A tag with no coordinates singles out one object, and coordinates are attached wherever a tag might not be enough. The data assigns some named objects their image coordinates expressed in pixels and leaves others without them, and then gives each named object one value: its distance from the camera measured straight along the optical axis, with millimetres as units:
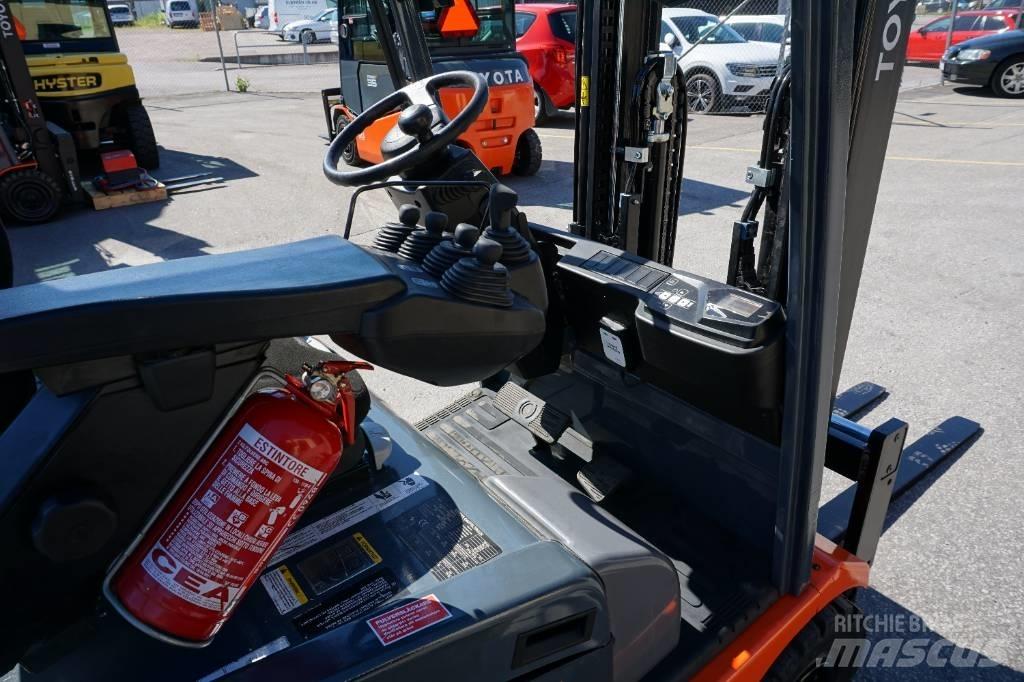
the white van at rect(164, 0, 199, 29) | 31750
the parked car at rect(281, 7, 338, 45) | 26375
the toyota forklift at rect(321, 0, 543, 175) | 7621
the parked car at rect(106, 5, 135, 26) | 31288
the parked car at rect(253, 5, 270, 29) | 31628
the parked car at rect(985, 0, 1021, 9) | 14268
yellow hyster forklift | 8062
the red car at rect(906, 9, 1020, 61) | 14234
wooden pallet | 7547
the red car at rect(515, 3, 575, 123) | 10414
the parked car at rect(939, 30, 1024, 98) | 12281
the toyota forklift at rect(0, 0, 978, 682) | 1114
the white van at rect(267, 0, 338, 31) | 27891
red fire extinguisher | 1148
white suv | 11297
